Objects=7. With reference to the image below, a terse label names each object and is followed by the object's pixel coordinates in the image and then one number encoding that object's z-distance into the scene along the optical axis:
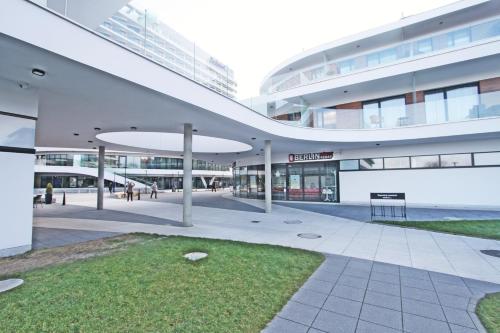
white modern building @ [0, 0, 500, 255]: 5.83
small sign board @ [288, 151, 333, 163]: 20.15
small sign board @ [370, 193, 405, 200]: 11.97
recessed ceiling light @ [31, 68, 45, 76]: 5.51
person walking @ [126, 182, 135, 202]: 22.67
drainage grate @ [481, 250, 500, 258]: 6.57
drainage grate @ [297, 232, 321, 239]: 8.65
